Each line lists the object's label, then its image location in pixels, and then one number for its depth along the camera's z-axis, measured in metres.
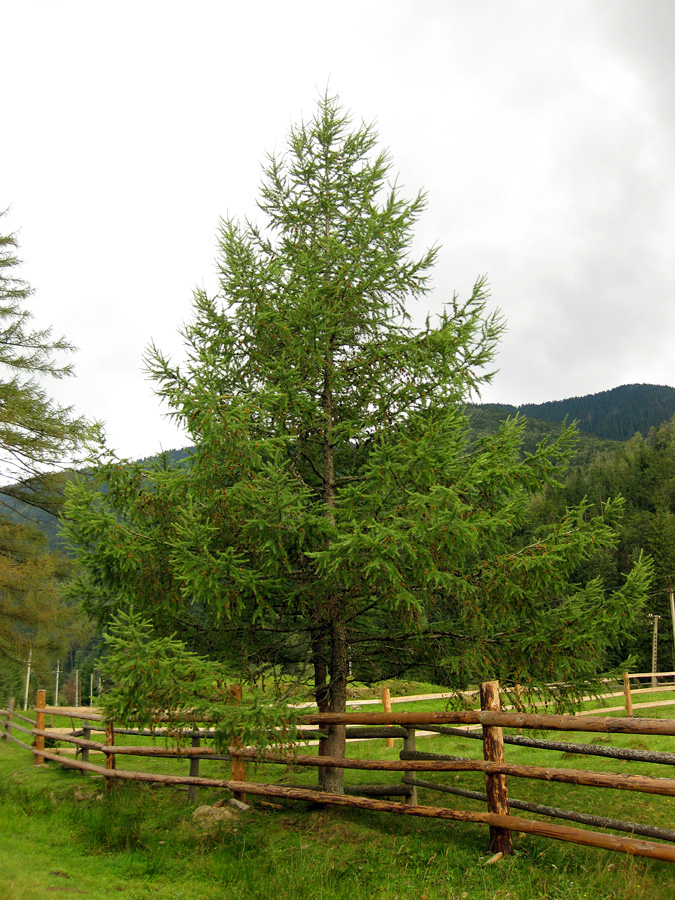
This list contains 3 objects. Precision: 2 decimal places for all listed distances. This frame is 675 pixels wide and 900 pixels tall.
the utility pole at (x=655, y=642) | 45.23
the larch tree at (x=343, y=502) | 7.42
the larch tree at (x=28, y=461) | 16.72
